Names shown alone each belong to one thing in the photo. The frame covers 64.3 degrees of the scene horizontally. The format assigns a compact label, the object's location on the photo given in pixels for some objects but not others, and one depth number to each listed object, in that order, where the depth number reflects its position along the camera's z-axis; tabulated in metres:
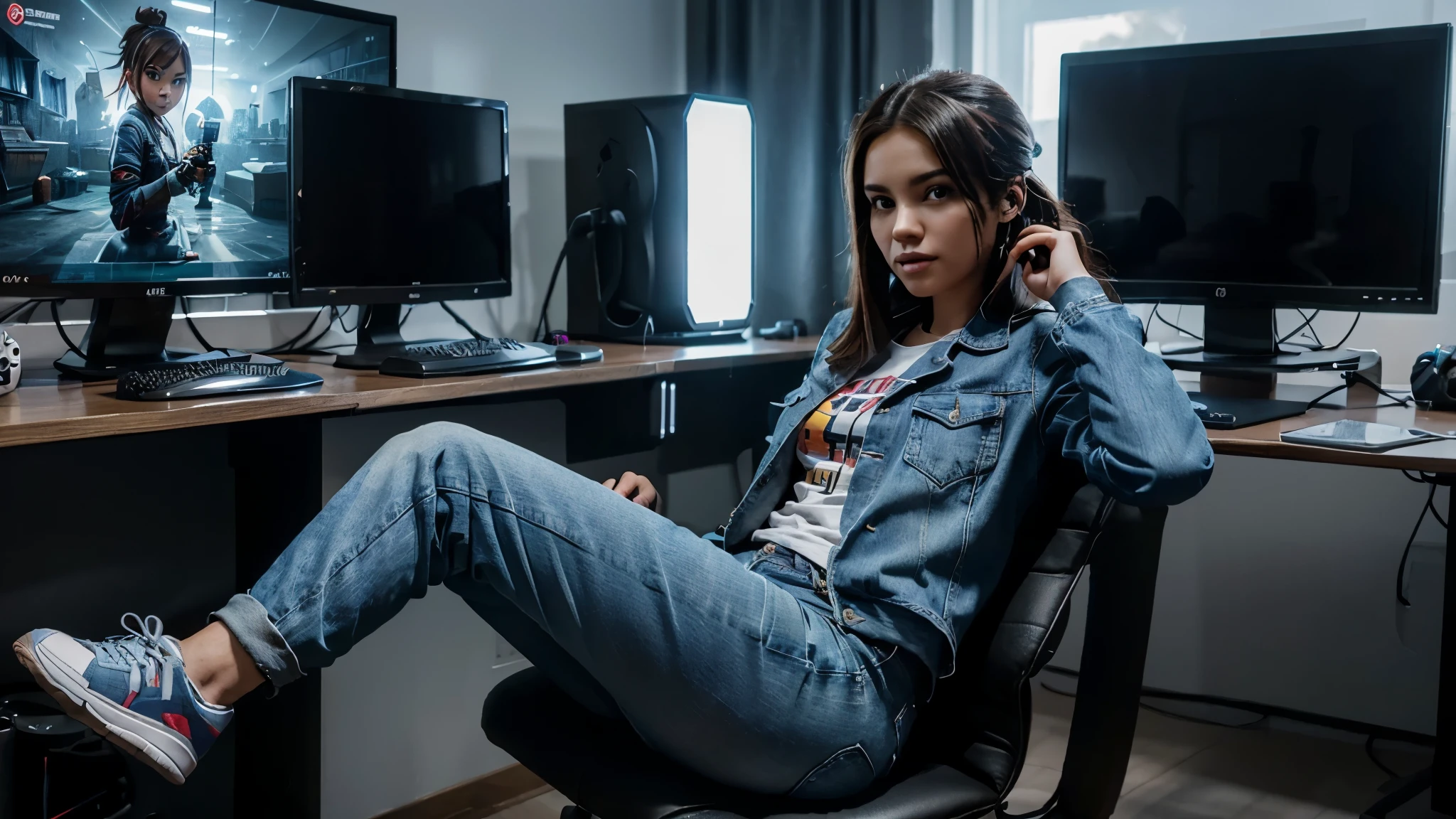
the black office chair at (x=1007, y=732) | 1.04
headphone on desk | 1.68
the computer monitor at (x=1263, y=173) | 1.73
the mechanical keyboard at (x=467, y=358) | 1.66
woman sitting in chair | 1.03
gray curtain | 2.46
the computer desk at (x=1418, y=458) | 1.36
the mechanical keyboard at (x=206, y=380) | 1.39
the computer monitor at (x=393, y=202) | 1.74
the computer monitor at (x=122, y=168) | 1.54
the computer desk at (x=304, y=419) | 1.32
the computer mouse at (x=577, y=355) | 1.86
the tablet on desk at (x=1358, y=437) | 1.40
